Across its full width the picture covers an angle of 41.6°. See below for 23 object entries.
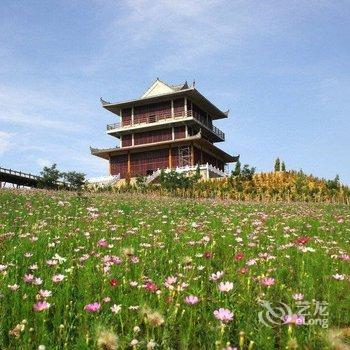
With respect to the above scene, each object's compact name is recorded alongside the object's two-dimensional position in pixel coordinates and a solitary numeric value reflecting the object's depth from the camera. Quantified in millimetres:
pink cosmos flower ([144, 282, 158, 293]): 3962
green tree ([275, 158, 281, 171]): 44188
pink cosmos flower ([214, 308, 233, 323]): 3075
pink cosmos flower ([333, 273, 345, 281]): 4445
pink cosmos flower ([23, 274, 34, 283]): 4008
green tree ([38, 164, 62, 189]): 40344
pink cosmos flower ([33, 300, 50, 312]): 3361
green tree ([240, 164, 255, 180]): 36875
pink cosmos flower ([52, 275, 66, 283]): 4062
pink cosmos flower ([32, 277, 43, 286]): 4114
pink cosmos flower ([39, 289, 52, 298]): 3773
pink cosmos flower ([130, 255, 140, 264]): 5139
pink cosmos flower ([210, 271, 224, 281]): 3993
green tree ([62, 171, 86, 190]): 42812
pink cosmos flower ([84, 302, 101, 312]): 3322
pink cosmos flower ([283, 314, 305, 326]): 3012
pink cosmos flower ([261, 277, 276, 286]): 3809
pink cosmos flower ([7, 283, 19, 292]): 3869
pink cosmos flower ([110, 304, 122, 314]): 3376
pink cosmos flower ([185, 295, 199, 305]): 3371
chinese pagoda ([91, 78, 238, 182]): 56500
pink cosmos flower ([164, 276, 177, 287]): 4084
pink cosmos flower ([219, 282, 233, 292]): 3666
